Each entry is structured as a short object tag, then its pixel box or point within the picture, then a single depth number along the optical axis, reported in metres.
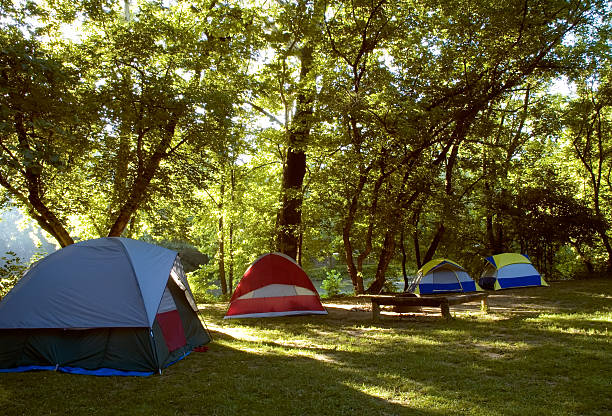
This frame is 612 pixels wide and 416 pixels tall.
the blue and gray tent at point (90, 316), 5.43
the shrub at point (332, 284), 20.69
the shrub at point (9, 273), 10.87
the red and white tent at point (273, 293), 10.03
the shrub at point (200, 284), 20.42
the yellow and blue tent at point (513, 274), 15.14
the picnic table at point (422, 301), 8.74
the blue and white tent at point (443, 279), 14.30
